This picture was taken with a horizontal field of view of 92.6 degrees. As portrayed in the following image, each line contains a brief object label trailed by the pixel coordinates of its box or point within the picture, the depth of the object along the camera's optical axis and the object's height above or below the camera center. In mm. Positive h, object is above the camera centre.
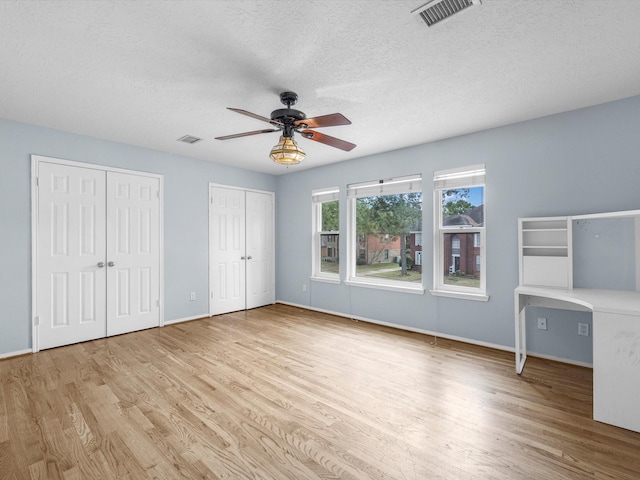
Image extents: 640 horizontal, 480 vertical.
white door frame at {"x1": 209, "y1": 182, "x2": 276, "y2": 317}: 5223 +554
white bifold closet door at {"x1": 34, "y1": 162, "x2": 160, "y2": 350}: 3674 -188
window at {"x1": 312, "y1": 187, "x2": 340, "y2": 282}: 5395 +75
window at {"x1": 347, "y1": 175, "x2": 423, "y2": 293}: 4449 +115
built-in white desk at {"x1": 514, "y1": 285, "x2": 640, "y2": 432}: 2086 -867
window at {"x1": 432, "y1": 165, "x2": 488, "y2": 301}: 3826 +74
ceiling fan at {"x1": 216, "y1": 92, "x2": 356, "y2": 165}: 2596 +964
